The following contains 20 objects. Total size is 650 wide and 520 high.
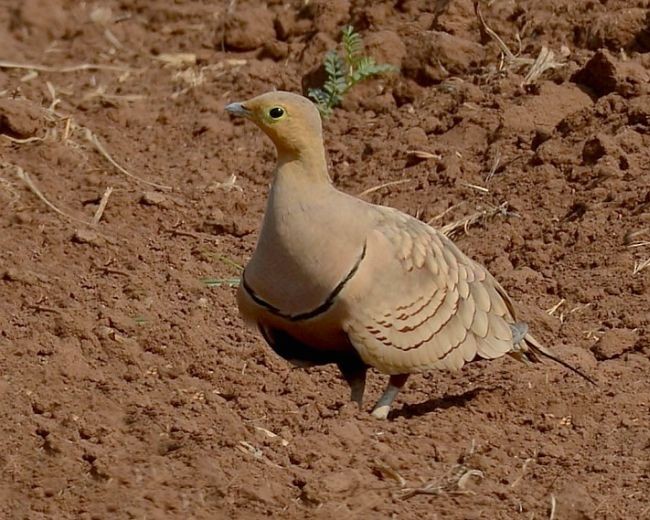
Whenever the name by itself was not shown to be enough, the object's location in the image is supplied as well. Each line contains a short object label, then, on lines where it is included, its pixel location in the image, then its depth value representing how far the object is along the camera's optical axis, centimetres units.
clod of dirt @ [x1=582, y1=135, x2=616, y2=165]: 1527
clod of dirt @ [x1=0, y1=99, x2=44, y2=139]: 1636
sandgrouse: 1051
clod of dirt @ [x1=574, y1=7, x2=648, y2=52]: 1677
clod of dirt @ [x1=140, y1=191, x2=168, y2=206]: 1553
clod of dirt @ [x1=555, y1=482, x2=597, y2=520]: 926
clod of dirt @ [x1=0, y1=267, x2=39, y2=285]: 1290
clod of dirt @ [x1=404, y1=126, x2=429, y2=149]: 1678
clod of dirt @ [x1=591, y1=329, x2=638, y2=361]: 1242
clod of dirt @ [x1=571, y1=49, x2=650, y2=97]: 1598
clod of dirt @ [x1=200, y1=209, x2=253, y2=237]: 1532
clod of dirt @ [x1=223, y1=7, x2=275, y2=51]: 1984
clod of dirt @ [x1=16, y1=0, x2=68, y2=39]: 2144
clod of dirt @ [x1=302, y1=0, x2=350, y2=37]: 1925
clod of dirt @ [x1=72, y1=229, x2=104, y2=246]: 1410
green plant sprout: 1752
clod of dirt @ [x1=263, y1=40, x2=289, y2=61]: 1942
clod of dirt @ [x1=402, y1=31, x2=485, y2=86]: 1773
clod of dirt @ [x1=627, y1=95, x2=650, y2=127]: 1539
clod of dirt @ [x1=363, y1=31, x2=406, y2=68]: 1802
